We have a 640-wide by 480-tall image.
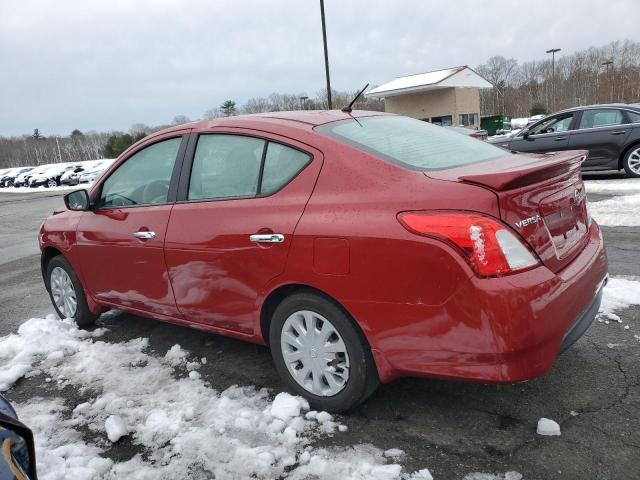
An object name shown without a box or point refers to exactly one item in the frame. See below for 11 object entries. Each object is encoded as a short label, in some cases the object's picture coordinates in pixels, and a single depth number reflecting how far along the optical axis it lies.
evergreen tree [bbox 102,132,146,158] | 55.94
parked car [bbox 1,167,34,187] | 48.59
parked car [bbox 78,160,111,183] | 36.25
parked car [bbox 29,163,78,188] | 41.38
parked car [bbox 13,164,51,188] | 45.28
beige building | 40.97
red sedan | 2.29
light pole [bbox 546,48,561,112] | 80.78
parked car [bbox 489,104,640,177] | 10.40
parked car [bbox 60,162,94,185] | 38.27
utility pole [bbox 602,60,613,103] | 68.22
